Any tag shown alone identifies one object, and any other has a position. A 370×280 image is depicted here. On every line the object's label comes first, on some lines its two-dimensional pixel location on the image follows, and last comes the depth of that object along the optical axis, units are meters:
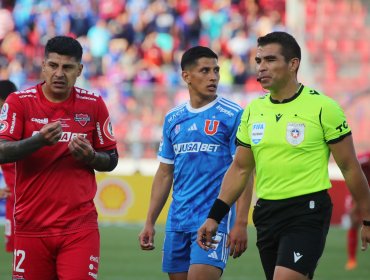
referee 13.53
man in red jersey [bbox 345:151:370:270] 29.80
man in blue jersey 15.76
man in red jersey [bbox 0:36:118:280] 13.71
